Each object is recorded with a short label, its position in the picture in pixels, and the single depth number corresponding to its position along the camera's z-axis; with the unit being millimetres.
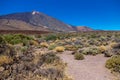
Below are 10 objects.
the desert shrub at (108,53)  6192
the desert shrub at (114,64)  4362
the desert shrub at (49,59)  4427
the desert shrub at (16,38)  9448
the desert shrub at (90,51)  6810
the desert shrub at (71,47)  7890
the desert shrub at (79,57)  5845
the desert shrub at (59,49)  7500
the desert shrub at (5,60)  4209
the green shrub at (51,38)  13781
